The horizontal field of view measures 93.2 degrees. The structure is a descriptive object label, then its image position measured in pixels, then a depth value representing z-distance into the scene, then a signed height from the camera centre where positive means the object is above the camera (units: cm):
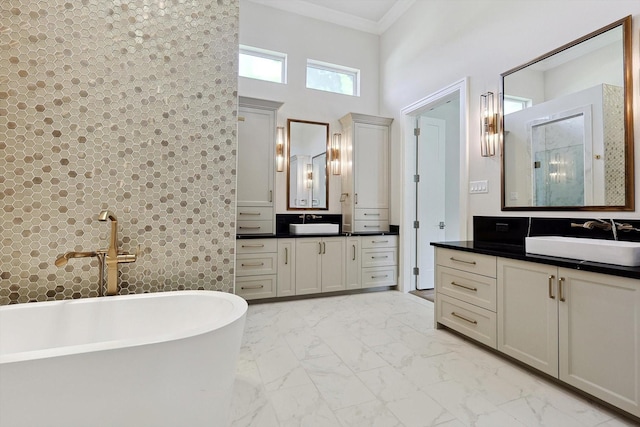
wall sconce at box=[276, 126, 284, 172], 426 +94
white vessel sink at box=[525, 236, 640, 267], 163 -20
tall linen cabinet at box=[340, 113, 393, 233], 435 +63
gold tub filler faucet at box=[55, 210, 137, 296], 165 -24
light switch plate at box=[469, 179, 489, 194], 299 +30
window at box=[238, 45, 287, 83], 420 +215
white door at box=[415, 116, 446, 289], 430 +32
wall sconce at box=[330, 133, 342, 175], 455 +93
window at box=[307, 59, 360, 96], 458 +215
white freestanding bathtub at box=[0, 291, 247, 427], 97 -57
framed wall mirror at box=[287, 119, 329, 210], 434 +73
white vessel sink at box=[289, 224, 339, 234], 405 -18
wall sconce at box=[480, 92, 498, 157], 290 +88
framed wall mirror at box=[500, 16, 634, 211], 202 +68
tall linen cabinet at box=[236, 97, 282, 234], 387 +64
